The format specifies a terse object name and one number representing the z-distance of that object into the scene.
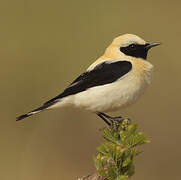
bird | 6.25
